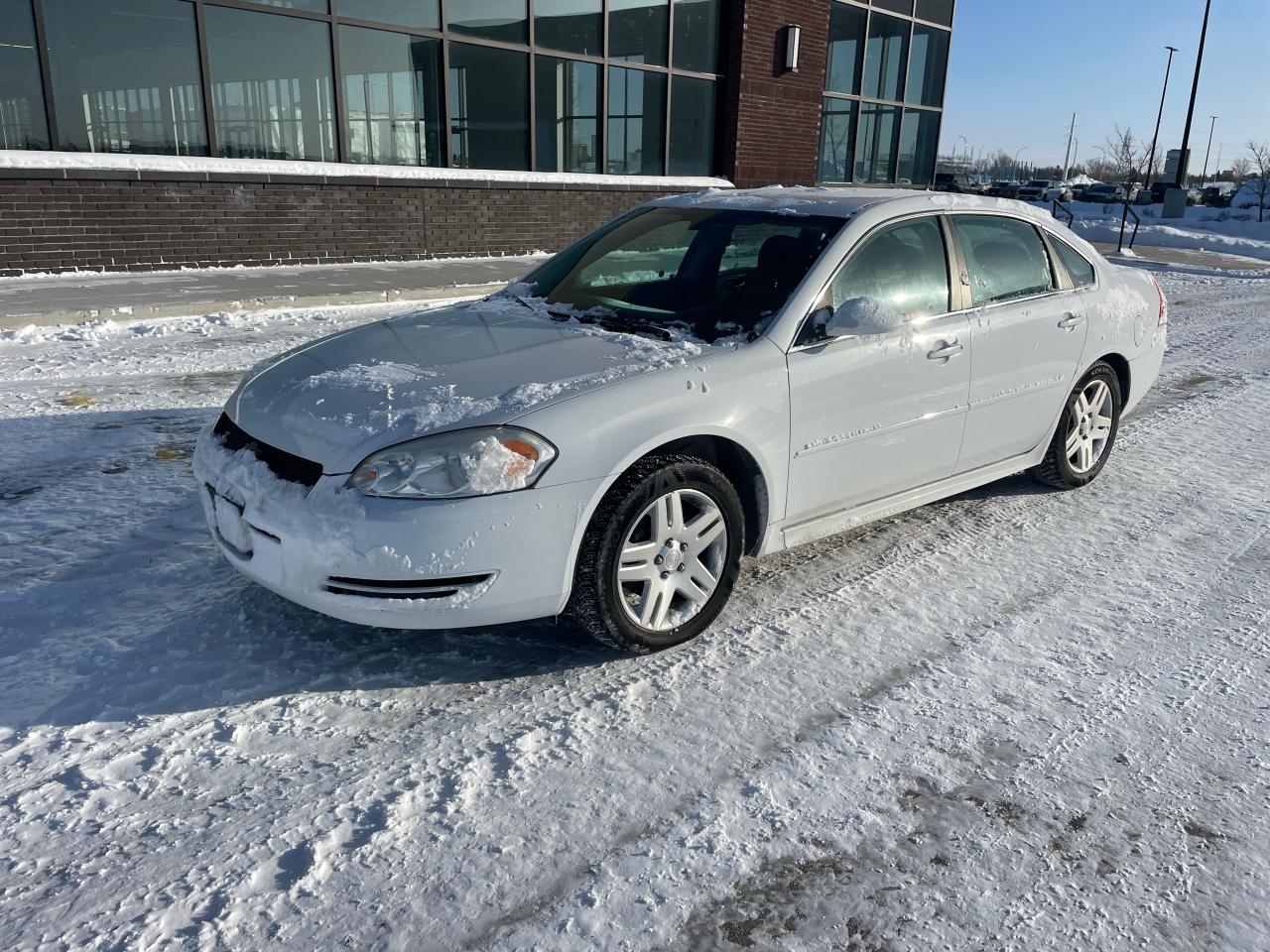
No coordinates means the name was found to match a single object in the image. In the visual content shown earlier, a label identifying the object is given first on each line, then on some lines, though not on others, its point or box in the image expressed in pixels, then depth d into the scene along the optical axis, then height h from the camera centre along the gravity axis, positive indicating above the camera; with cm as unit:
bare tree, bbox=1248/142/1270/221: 3980 +48
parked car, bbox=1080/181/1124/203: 5309 -23
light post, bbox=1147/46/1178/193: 5325 +399
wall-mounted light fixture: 1670 +233
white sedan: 290 -79
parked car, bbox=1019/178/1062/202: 4738 -18
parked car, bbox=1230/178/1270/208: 4678 -18
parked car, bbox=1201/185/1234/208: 5048 -35
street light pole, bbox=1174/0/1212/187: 3198 +248
